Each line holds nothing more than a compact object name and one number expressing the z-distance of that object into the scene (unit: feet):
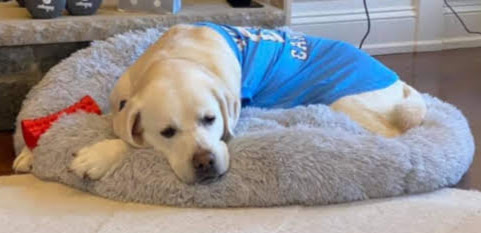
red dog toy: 5.94
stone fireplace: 7.13
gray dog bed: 5.30
